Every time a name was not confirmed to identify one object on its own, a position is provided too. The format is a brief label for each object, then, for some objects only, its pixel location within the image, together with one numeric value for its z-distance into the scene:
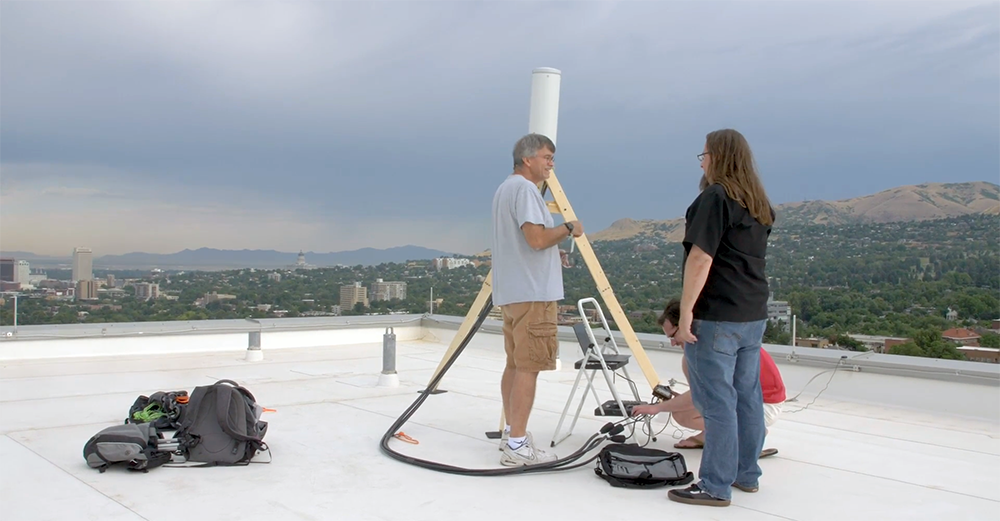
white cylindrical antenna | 5.60
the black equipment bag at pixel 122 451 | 3.77
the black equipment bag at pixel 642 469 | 3.73
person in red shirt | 4.32
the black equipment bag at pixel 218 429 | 3.99
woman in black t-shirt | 3.43
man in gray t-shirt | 4.08
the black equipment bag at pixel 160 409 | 4.39
